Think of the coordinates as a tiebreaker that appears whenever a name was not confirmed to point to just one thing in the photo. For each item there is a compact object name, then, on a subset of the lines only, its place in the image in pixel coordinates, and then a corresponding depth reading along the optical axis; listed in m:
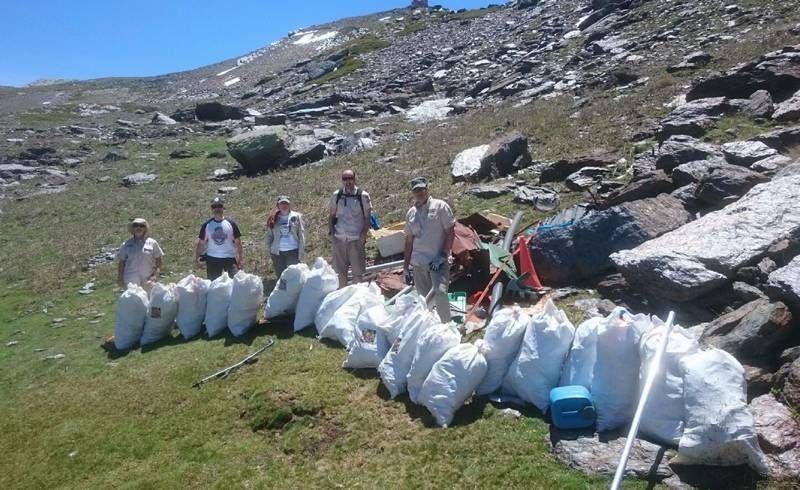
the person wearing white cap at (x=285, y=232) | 10.02
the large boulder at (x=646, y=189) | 10.24
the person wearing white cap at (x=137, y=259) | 9.52
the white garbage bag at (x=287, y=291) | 8.77
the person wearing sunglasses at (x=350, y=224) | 9.27
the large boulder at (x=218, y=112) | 48.25
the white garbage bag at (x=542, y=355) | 5.58
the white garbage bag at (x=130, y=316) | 9.08
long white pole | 3.90
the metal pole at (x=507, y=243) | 8.66
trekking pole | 7.56
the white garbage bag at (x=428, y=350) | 6.03
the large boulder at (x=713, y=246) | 6.95
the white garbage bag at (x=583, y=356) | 5.38
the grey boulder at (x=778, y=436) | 4.18
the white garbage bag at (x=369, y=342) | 7.01
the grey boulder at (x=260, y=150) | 26.73
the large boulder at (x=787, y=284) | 5.49
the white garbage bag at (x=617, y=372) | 5.09
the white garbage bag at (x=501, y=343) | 5.86
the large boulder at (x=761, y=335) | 5.36
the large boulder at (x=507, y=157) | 16.19
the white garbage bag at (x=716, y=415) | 4.15
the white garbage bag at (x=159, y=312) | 9.12
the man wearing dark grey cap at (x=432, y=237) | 7.74
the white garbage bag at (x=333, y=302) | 8.27
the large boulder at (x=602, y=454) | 4.53
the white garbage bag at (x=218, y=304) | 9.02
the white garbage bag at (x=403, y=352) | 6.38
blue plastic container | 5.14
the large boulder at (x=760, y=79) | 15.01
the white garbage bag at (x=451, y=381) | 5.71
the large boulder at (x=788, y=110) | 13.23
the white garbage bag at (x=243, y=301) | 8.81
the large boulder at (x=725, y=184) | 8.88
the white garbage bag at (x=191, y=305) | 9.18
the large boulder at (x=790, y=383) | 4.71
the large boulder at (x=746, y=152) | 10.26
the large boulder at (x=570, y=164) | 13.93
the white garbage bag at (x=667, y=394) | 4.64
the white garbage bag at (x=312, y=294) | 8.62
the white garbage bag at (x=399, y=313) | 6.88
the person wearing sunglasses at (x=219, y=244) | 9.75
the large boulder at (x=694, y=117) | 13.95
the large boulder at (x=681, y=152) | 11.41
